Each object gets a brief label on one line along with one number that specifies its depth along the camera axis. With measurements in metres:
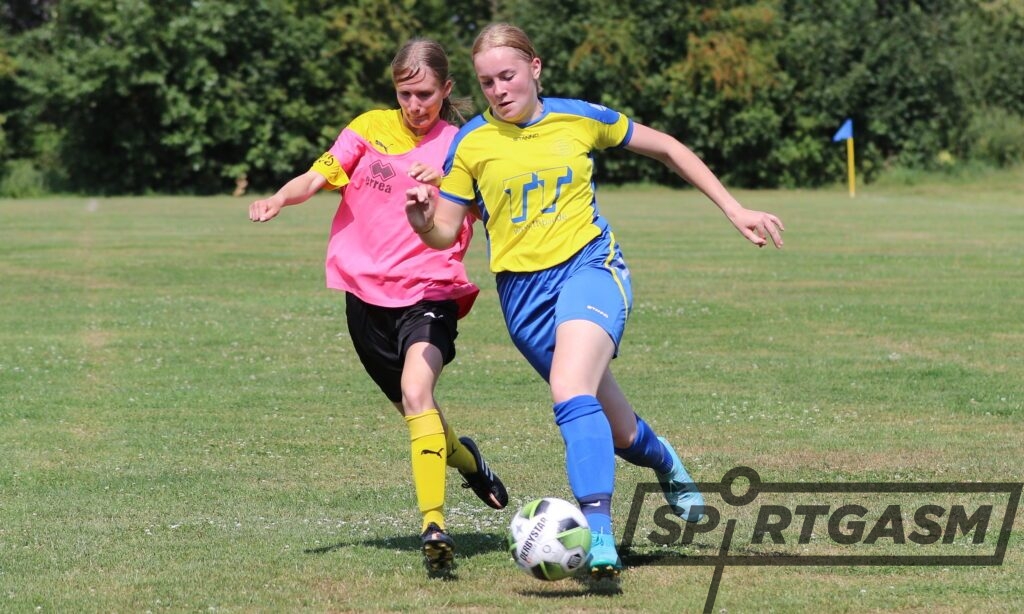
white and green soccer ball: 9.94
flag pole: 84.85
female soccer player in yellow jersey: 10.60
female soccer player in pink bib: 11.93
